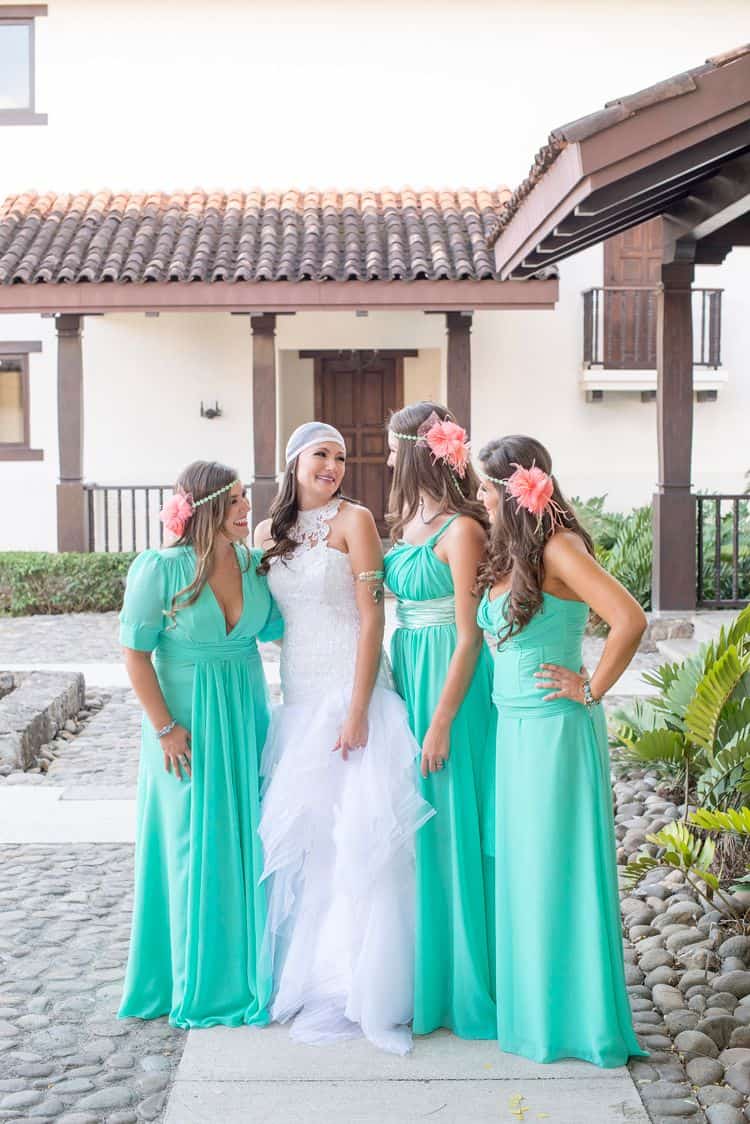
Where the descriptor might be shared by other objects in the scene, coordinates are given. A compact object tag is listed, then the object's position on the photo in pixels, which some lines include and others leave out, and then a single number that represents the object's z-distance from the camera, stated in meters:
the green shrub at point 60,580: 15.60
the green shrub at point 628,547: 13.12
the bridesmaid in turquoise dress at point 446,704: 4.25
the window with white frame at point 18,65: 18.80
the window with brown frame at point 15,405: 18.31
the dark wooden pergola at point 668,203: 7.27
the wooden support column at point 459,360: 16.23
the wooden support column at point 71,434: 16.17
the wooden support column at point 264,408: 16.09
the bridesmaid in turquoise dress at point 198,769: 4.30
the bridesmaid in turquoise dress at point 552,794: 3.95
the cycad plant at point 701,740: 5.00
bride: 4.24
